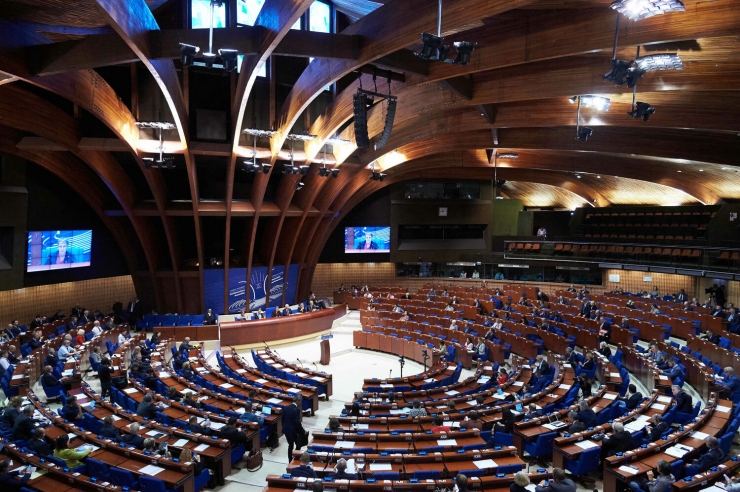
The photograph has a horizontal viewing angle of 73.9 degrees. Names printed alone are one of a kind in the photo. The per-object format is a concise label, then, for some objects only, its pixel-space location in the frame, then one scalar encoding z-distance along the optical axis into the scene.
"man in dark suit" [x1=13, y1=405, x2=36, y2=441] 9.32
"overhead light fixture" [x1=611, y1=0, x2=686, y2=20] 7.01
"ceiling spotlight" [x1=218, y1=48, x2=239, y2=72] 9.46
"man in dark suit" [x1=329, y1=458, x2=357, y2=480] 7.72
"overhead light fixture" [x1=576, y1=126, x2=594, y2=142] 15.14
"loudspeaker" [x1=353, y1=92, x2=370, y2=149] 12.76
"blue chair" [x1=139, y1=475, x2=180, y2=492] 7.67
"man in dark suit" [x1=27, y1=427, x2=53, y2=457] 8.61
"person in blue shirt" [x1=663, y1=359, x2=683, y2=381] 12.88
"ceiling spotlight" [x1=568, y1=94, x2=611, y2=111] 13.88
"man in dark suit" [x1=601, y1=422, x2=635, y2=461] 8.84
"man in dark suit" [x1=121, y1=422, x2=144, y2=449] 9.13
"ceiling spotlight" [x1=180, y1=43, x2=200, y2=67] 9.17
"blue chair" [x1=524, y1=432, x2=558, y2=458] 9.75
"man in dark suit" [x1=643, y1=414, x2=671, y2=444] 9.27
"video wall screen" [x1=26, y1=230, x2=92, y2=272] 20.22
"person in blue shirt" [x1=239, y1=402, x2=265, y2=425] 10.76
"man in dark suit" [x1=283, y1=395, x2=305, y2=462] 10.34
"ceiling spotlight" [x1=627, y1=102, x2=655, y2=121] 11.77
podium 18.89
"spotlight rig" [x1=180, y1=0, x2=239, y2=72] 9.18
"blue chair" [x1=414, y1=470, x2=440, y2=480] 7.96
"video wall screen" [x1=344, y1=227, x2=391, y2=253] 33.91
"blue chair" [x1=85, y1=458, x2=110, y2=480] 8.12
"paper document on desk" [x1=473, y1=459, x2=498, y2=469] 8.16
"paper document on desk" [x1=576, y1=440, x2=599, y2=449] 9.12
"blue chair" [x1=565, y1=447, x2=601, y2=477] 8.97
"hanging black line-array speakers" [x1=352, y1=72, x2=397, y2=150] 12.85
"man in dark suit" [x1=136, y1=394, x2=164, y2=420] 10.84
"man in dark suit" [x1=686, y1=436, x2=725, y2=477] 7.86
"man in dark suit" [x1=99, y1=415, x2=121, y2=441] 9.48
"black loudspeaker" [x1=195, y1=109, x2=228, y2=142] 19.86
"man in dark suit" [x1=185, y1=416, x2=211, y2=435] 9.97
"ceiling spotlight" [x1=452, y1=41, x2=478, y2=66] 8.54
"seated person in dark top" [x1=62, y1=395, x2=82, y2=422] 10.27
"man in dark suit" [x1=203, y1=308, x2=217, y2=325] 22.53
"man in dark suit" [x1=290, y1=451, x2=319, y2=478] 7.89
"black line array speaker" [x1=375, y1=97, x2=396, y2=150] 13.49
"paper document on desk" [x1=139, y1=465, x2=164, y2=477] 8.08
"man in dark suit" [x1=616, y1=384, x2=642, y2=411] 11.05
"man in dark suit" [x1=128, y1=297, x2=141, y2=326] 23.39
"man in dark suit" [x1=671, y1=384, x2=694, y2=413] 10.77
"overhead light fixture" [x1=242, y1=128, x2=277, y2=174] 17.42
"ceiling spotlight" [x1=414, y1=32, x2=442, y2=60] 7.95
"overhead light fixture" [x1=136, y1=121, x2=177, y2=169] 17.20
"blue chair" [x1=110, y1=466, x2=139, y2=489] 7.80
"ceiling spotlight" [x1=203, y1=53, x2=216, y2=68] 9.18
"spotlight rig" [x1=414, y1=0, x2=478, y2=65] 7.97
